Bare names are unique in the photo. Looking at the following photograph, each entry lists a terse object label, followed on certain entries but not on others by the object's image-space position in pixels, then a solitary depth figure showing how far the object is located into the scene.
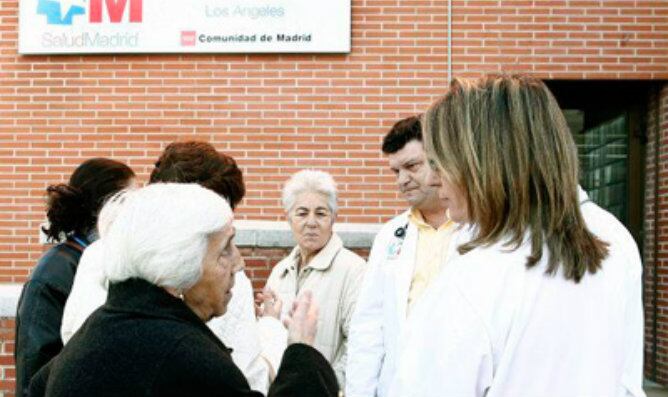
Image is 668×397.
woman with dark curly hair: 3.30
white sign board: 8.02
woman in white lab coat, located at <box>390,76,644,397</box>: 1.73
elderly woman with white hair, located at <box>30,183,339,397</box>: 1.93
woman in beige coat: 4.34
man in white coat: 3.62
